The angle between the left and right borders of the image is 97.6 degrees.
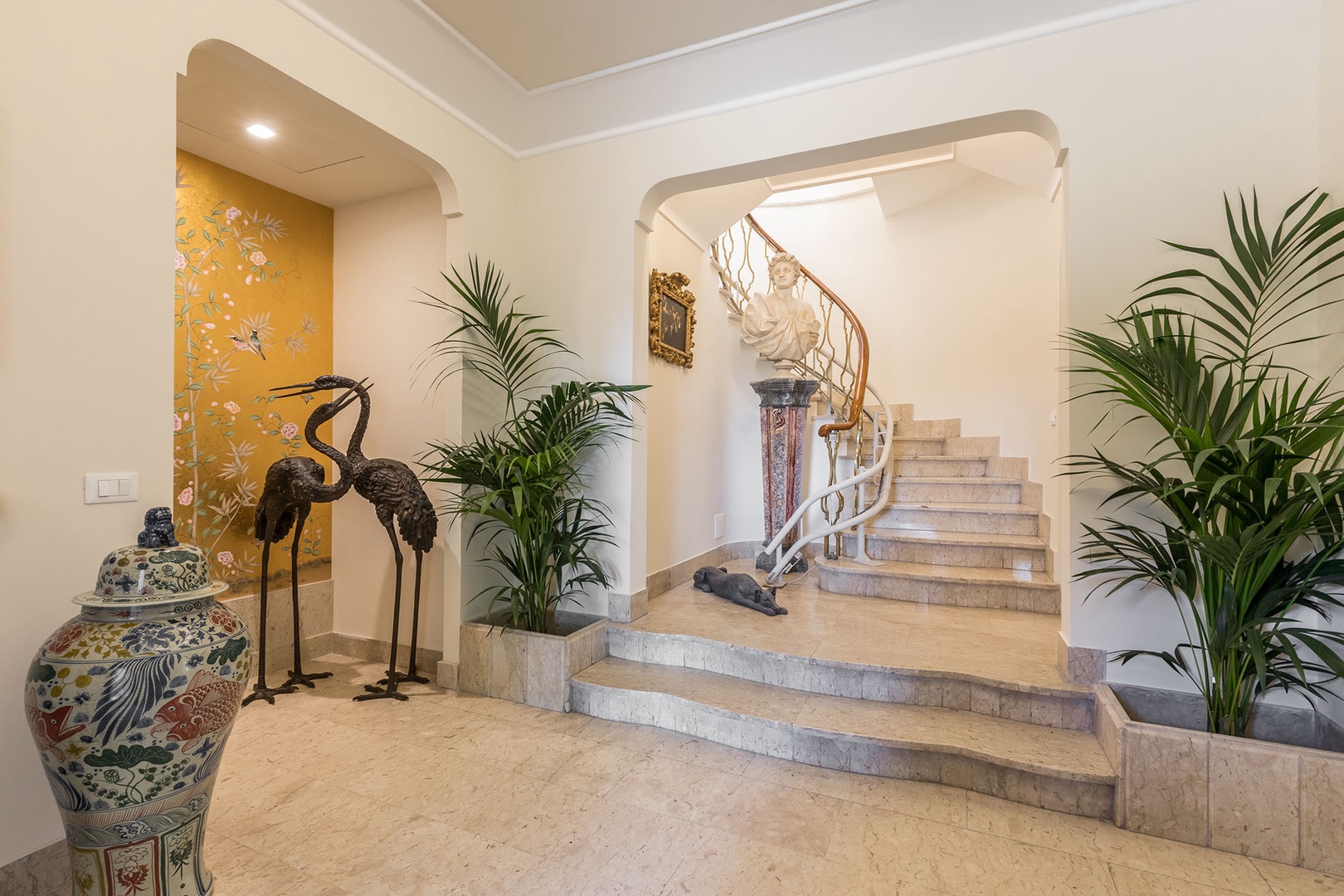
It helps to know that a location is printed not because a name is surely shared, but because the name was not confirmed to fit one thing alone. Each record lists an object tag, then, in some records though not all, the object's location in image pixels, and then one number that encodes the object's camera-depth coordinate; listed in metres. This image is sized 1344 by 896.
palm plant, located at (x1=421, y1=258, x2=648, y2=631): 2.74
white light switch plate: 1.69
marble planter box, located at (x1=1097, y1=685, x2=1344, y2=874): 1.67
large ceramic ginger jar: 1.32
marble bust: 4.24
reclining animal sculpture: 3.30
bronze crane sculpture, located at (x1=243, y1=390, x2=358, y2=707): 2.82
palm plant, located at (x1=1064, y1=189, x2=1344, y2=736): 1.67
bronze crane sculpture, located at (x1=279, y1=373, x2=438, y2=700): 2.84
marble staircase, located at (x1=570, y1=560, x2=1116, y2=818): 2.06
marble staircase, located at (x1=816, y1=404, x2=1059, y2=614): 3.39
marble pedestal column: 4.22
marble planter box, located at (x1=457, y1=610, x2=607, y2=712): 2.75
